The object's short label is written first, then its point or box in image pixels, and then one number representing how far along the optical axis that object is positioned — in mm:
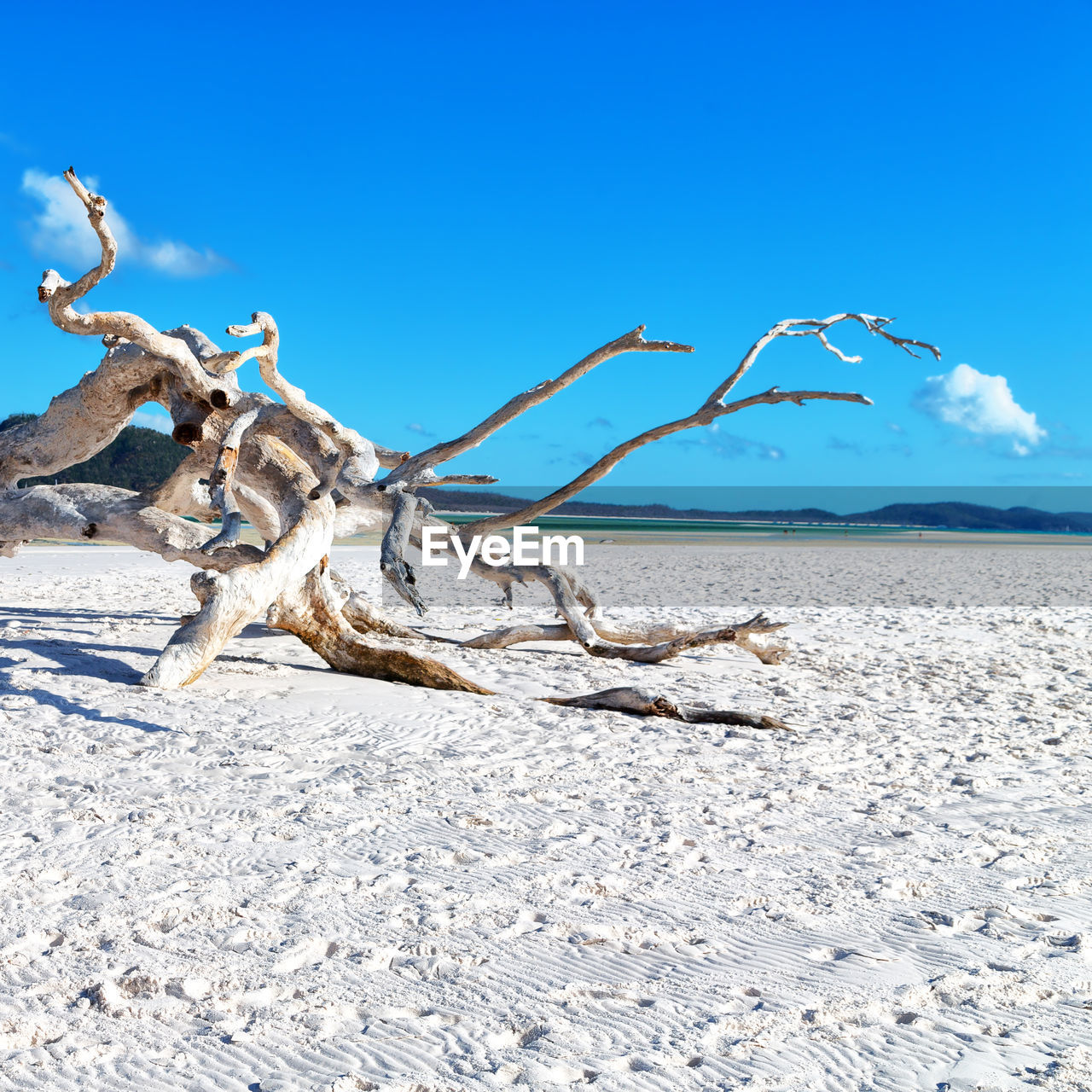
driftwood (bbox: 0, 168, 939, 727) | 5645
